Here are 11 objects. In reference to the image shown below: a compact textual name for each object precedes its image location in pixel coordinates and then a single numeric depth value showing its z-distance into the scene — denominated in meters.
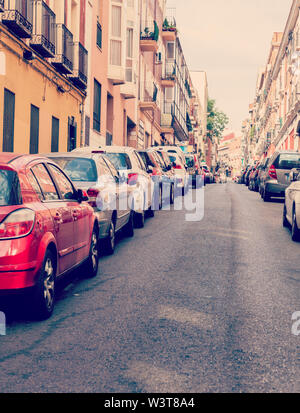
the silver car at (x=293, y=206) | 10.88
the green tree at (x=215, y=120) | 112.50
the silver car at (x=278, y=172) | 20.72
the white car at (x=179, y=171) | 24.55
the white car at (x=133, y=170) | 11.96
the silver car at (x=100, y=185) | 8.67
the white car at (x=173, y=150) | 27.94
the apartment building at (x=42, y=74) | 15.10
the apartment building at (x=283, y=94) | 41.22
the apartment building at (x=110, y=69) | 24.77
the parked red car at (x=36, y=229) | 5.16
